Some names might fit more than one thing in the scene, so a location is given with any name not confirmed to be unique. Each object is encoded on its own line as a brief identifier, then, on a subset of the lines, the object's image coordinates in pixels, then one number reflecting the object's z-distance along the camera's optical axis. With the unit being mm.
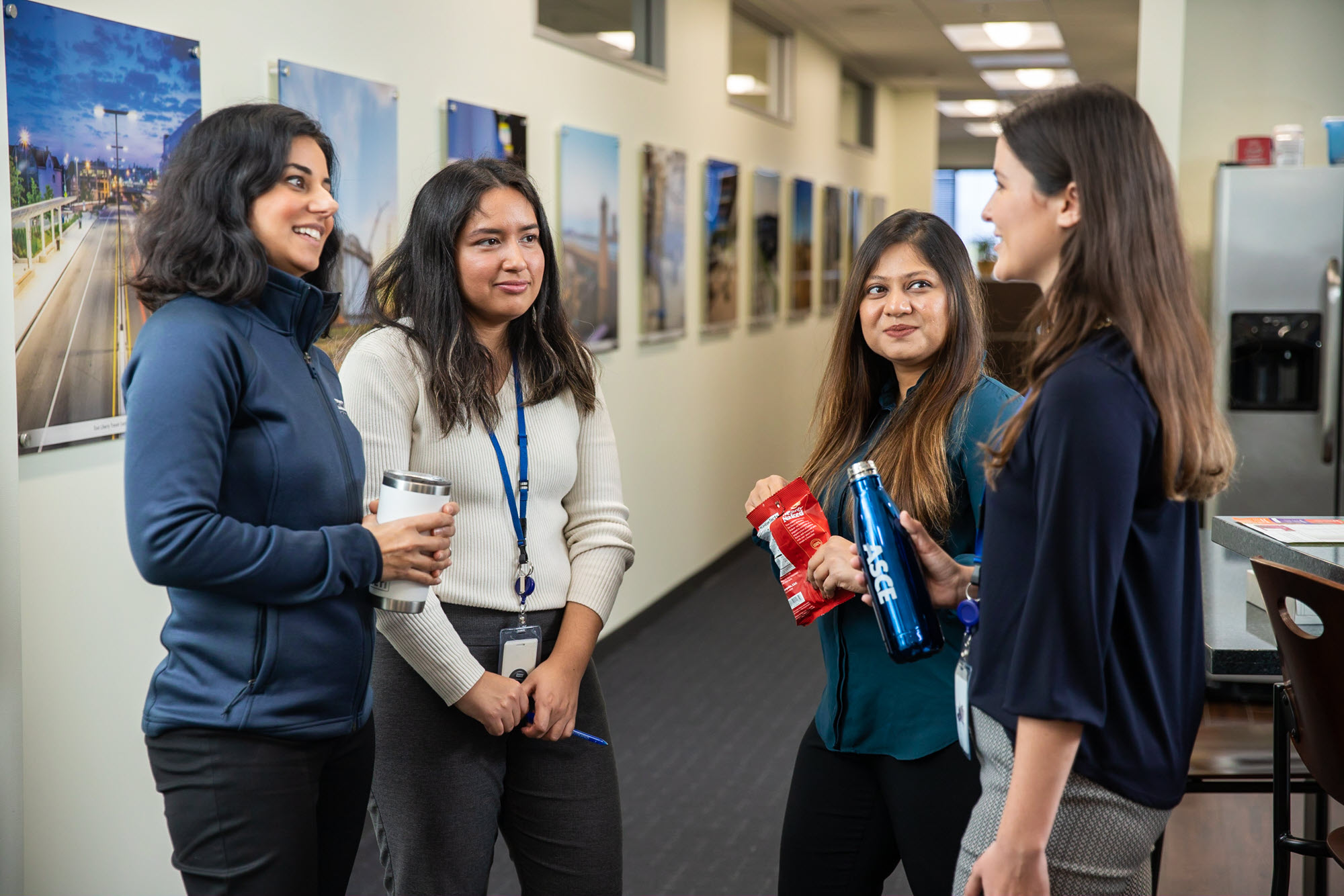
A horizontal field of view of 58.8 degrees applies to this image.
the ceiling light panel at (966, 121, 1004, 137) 12812
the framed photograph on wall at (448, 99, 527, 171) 3621
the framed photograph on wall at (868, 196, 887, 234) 9797
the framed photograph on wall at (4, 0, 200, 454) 2113
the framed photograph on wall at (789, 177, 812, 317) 7566
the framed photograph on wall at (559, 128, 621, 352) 4352
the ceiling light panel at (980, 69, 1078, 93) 9188
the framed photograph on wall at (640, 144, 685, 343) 5148
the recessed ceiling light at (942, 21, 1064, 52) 7344
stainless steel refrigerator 4543
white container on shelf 4656
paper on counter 2217
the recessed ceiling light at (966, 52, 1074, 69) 8391
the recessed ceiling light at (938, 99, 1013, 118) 11017
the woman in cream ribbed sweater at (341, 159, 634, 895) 1705
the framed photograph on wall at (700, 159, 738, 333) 5988
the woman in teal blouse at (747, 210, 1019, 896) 1592
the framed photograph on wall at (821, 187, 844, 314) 8336
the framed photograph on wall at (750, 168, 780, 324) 6730
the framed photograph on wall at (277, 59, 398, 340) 2969
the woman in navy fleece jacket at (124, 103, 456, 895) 1286
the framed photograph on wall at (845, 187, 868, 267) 9133
